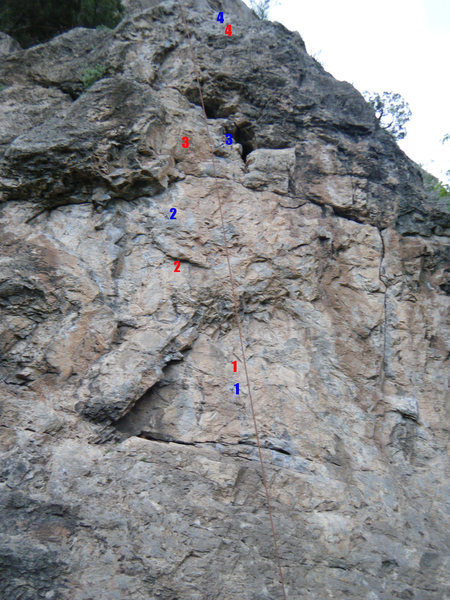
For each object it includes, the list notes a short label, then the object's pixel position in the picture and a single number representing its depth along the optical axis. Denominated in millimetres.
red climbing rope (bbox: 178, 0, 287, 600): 4395
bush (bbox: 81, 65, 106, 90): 6809
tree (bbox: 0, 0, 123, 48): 8469
